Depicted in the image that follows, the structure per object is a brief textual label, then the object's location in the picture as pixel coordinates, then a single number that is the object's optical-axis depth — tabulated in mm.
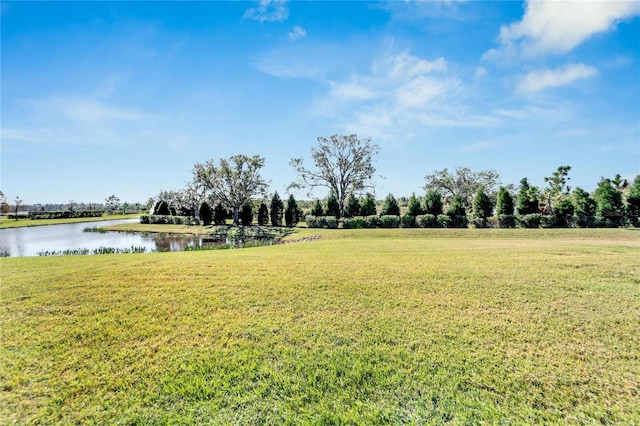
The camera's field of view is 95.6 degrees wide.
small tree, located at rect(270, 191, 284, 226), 33438
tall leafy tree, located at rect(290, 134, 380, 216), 33500
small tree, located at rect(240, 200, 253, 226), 34688
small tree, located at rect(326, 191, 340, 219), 31031
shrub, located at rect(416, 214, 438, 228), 24328
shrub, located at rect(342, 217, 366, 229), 26109
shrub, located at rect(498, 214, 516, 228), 23188
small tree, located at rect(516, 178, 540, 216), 23578
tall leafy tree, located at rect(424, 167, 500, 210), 42375
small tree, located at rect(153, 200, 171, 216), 42750
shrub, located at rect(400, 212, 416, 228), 25203
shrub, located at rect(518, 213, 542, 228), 22531
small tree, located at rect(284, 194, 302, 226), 32250
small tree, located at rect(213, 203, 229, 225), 36000
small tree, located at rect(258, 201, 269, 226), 35281
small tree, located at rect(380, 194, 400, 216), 26656
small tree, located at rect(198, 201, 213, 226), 35406
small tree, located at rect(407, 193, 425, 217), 25875
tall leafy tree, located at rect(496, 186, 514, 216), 24047
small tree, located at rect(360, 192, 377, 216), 29816
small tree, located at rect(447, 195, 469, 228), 24095
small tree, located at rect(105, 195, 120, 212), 76838
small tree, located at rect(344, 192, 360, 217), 30484
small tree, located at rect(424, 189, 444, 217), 26438
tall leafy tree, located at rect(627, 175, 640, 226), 21484
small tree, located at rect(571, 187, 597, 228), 22141
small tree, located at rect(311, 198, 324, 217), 31252
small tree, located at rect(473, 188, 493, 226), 24500
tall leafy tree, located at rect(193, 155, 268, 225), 33156
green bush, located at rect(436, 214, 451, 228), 24188
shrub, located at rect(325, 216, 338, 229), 27656
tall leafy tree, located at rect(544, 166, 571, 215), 32231
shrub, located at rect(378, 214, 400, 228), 25188
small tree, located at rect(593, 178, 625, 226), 21891
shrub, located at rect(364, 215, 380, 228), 25547
